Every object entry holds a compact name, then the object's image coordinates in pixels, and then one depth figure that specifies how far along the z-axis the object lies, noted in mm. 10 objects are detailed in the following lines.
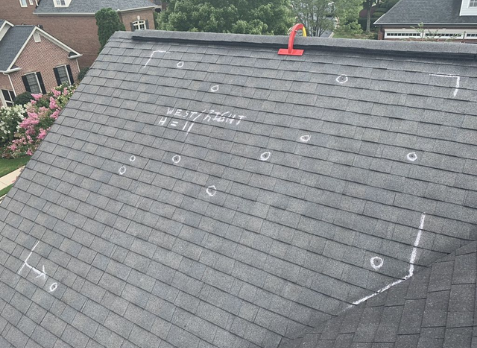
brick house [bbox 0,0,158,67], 32469
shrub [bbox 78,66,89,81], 30547
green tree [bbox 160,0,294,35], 24844
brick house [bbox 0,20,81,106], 25750
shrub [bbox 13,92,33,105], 25488
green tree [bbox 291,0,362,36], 33844
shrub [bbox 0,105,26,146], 20422
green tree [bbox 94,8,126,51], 29047
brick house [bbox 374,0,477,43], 29109
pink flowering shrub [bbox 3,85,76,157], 19812
